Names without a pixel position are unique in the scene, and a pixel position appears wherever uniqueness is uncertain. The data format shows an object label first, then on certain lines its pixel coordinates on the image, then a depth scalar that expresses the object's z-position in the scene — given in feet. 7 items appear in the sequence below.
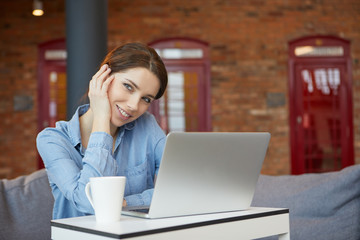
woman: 4.23
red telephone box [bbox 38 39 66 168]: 19.54
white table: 2.80
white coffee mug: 3.06
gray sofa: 6.32
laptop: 3.18
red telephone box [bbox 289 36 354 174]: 20.13
